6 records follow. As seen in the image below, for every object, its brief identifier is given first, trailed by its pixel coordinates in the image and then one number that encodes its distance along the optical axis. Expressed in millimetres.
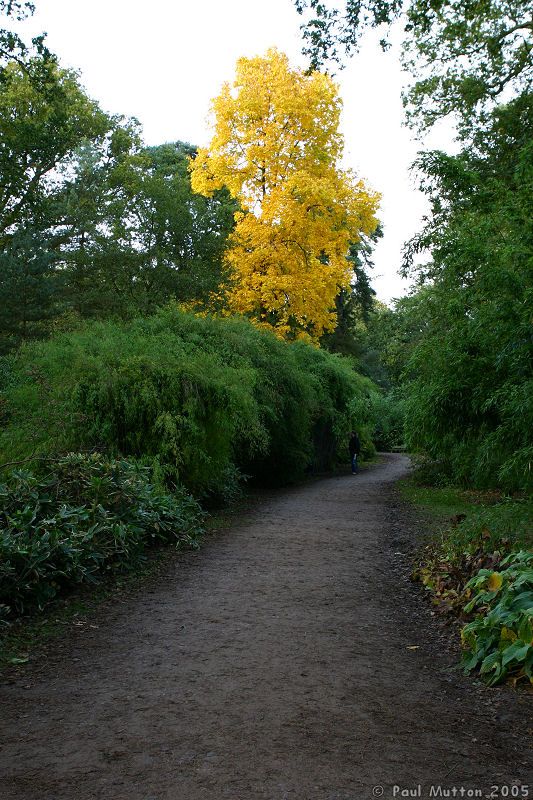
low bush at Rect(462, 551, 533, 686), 4336
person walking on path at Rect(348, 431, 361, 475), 24781
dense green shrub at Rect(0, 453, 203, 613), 6051
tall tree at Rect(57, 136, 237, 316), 17281
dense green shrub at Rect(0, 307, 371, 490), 10031
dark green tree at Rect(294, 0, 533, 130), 13682
